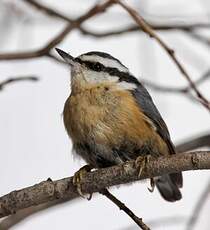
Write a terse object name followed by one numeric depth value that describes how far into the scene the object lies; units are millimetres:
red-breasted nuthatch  6434
